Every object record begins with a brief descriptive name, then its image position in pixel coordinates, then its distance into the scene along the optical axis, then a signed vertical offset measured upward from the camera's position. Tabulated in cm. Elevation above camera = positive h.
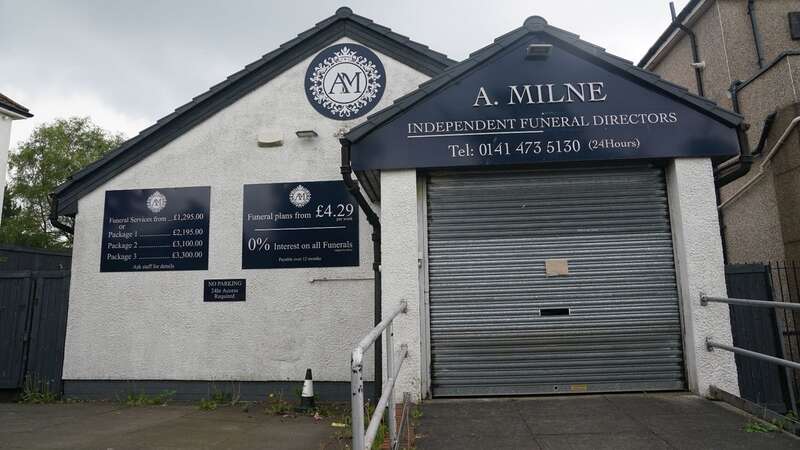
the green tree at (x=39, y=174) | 2498 +635
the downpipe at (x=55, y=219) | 799 +130
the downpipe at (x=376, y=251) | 605 +63
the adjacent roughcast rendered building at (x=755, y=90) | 813 +353
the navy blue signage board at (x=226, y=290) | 750 +11
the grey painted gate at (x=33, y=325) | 779 -38
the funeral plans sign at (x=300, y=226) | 748 +105
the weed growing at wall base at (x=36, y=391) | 761 -138
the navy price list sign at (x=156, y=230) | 773 +107
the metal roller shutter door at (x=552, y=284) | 534 +9
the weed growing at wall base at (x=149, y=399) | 730 -144
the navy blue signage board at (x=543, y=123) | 540 +183
